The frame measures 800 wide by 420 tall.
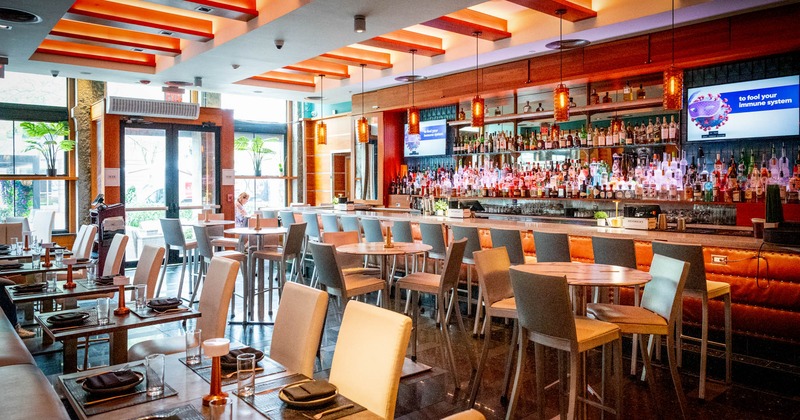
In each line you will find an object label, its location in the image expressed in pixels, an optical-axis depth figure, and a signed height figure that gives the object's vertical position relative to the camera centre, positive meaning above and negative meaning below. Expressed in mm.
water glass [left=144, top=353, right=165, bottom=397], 2012 -617
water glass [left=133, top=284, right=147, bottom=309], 3186 -531
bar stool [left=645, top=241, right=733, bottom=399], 3814 -615
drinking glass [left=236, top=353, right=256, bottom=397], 1944 -622
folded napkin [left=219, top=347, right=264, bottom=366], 2273 -648
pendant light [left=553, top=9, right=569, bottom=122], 6023 +1061
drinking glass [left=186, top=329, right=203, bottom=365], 2301 -605
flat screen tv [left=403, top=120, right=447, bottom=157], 9508 +1066
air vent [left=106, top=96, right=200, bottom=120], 9194 +1621
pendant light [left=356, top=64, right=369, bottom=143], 8469 +1081
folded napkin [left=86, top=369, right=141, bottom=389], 1995 -647
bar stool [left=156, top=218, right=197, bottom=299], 7043 -456
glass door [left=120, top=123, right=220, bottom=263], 9773 +492
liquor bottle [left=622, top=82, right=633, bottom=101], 6938 +1338
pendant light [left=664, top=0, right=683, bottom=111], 5098 +1041
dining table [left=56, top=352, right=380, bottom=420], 1813 -685
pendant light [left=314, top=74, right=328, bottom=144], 9180 +1120
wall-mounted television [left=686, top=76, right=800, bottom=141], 5641 +952
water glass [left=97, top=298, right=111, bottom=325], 2997 -576
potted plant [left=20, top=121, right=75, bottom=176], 9249 +1017
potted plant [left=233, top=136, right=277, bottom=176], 11930 +1168
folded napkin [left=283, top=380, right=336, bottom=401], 1858 -645
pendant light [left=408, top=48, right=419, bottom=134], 7703 +1108
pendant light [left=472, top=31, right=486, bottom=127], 6895 +1135
